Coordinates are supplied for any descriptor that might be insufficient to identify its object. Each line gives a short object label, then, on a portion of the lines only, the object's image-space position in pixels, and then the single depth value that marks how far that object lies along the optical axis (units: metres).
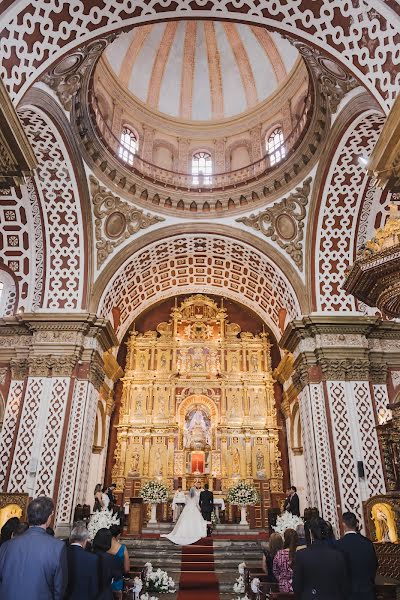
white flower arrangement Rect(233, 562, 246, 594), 9.43
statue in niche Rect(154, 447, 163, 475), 19.69
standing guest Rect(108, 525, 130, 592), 5.39
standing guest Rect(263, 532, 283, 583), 6.91
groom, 15.36
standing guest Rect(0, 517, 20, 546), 5.89
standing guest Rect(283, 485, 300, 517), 13.91
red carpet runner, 9.71
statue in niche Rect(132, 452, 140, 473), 19.63
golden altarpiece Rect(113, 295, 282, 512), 19.70
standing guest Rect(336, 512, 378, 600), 5.08
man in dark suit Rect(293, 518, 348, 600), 4.11
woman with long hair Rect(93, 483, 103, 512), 13.93
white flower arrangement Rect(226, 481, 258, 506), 16.55
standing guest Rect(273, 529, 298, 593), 6.06
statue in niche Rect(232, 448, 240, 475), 19.73
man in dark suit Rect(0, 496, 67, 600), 3.46
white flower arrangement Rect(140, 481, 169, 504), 16.47
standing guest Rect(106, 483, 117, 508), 14.88
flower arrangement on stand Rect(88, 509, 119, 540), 12.03
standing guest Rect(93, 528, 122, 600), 4.41
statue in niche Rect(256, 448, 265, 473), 19.77
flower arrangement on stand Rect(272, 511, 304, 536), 10.75
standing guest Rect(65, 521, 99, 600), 4.10
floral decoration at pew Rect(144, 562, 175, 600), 9.58
